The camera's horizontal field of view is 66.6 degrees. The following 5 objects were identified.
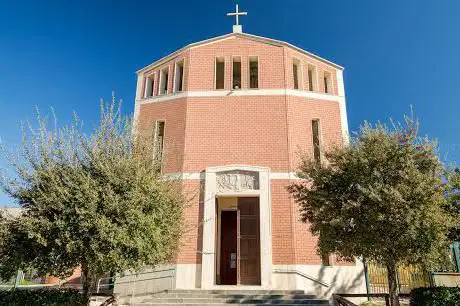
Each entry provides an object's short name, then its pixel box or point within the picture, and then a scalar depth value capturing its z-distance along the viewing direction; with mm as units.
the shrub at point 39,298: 7219
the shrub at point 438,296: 7395
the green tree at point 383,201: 7547
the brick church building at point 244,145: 12680
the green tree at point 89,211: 7156
